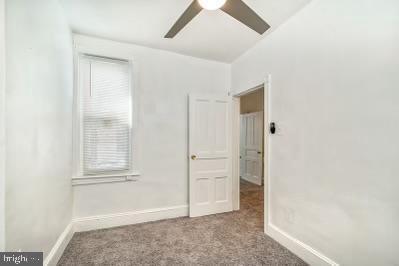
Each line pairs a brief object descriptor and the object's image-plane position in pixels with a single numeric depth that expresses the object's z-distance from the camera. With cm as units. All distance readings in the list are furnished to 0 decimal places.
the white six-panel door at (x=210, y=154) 290
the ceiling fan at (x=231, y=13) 150
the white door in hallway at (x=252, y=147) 501
